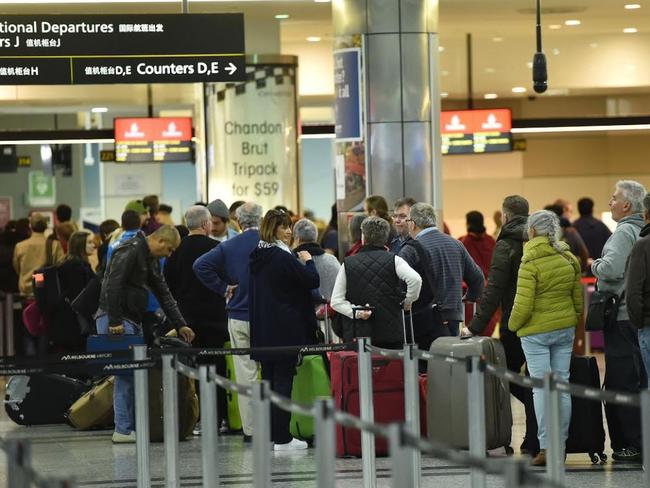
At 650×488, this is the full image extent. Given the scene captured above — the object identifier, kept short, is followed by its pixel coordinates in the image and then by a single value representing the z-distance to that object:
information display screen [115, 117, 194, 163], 35.83
